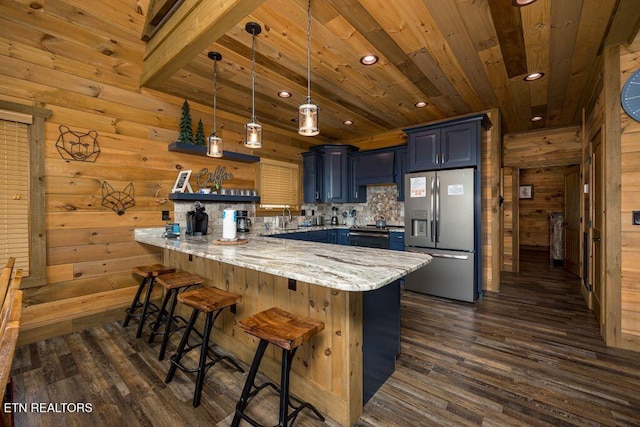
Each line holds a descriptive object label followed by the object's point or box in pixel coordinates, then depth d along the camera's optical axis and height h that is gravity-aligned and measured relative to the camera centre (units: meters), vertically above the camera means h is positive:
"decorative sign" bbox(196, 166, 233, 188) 3.78 +0.50
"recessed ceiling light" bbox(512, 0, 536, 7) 1.93 +1.44
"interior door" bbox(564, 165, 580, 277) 5.06 -0.20
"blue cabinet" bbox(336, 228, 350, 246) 4.94 -0.44
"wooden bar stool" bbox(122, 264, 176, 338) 2.68 -0.77
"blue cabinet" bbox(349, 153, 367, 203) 5.23 +0.51
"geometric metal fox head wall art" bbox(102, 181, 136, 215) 2.94 +0.16
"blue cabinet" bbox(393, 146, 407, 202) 4.62 +0.71
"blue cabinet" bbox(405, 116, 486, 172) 3.60 +0.88
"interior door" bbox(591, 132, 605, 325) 2.72 -0.22
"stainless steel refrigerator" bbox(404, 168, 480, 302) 3.56 -0.26
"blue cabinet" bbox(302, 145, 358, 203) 5.21 +0.71
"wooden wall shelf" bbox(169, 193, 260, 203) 3.36 +0.20
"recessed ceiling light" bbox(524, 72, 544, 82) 3.02 +1.46
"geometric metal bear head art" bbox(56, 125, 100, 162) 2.68 +0.68
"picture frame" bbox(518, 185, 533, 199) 7.58 +0.50
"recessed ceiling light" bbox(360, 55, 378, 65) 2.67 +1.47
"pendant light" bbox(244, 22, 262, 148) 2.28 +0.71
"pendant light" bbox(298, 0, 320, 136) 2.05 +0.69
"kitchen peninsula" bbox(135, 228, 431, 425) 1.53 -0.62
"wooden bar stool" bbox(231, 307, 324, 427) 1.39 -0.63
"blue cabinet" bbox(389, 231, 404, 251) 4.27 -0.45
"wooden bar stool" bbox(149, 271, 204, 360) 2.28 -0.59
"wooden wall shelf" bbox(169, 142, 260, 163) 3.37 +0.79
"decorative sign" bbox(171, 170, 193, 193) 3.41 +0.37
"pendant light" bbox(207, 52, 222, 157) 2.85 +0.69
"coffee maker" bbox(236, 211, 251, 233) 3.92 -0.15
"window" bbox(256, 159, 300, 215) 4.61 +0.47
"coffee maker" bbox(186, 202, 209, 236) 3.25 -0.10
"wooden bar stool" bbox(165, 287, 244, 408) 1.82 -0.65
